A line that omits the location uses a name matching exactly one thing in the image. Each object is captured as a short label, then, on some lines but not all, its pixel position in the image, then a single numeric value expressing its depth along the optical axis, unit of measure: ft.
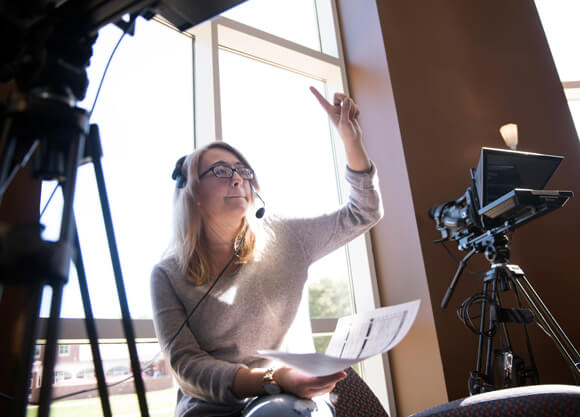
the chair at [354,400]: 3.81
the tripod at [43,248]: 1.28
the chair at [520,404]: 2.67
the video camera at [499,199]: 5.20
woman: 3.52
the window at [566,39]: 12.46
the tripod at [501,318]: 5.38
